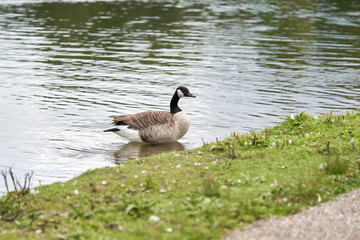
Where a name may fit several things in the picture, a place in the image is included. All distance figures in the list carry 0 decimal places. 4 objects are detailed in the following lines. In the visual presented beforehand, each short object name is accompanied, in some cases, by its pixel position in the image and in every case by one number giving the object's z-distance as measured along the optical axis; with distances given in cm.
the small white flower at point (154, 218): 869
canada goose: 1697
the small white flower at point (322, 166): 1079
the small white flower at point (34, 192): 1031
